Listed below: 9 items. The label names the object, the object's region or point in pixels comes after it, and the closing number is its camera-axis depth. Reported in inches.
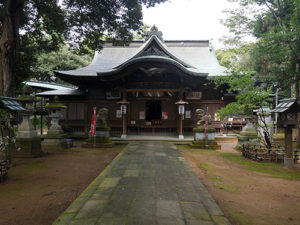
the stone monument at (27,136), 280.2
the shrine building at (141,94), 493.0
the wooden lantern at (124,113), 475.5
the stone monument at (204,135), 382.3
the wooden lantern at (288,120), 244.1
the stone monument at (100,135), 387.2
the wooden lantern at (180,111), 461.6
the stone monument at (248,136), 361.4
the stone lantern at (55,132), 361.1
